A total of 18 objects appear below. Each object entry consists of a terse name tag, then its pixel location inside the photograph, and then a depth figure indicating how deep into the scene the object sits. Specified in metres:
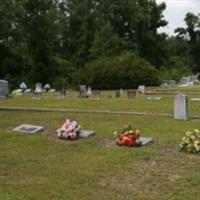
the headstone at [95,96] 25.61
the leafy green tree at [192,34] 84.25
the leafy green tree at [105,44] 53.56
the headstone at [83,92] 27.15
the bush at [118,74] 41.00
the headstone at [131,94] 25.93
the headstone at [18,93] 31.17
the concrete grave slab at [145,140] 11.44
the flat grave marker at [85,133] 12.48
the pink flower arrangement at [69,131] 12.07
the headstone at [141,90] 31.95
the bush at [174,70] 58.81
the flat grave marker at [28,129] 13.22
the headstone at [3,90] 26.84
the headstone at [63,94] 26.15
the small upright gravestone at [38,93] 26.47
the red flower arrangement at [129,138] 11.18
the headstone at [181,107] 15.52
